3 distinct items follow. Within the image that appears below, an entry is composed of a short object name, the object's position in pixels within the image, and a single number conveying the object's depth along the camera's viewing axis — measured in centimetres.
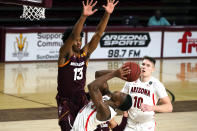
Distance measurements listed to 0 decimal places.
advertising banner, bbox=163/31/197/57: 2201
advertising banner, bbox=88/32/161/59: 2073
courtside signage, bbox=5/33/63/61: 1910
